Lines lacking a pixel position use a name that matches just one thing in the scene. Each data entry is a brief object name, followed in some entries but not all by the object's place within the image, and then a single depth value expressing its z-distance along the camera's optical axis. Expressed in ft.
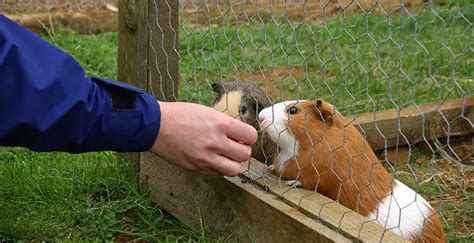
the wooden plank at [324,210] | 5.99
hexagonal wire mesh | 6.90
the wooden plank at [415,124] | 10.28
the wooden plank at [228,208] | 6.47
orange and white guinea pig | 6.74
